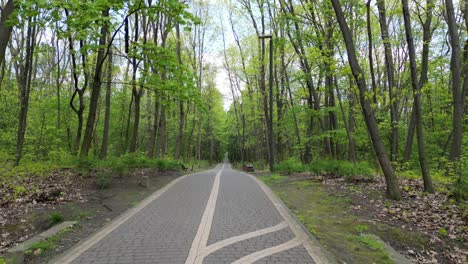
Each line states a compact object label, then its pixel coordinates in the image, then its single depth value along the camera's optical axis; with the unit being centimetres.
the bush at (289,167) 1921
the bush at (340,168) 1251
